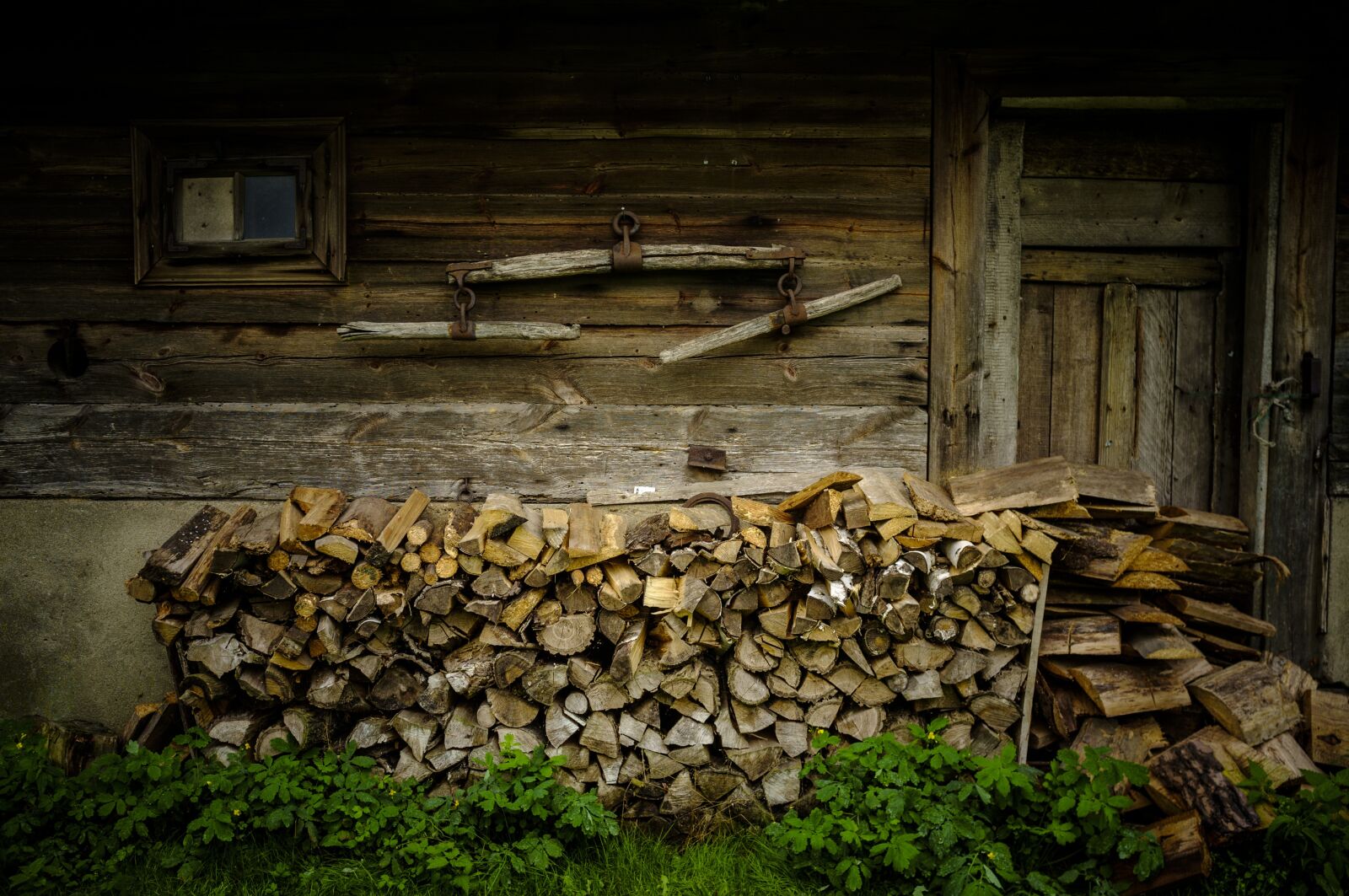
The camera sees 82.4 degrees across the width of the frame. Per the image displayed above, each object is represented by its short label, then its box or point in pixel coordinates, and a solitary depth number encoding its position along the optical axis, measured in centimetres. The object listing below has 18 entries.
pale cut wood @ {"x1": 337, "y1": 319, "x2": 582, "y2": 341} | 340
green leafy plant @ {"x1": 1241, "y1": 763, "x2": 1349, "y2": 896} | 255
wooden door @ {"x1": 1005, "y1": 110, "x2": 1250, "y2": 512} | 365
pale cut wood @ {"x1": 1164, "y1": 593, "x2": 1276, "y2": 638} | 328
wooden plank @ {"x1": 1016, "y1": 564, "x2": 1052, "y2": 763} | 291
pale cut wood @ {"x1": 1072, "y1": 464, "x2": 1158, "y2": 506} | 316
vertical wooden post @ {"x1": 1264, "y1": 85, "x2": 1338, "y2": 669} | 354
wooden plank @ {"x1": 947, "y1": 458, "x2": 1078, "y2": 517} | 301
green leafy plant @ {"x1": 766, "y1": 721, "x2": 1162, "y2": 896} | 256
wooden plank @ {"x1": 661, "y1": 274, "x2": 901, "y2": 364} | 345
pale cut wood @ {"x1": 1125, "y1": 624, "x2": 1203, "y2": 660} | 299
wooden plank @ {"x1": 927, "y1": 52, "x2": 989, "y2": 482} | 350
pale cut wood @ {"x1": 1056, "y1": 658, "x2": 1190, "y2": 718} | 292
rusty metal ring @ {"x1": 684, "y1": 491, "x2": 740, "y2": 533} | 311
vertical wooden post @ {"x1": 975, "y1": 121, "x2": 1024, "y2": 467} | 354
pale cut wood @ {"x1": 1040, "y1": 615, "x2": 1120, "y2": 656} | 299
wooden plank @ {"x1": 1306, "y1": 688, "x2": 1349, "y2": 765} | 306
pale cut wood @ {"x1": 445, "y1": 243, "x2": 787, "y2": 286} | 344
